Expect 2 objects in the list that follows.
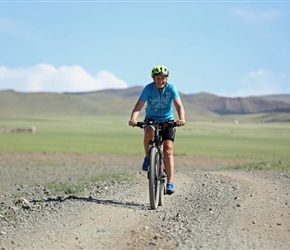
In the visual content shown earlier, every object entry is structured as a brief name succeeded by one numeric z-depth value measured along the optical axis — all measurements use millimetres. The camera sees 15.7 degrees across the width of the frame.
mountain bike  17105
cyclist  17820
